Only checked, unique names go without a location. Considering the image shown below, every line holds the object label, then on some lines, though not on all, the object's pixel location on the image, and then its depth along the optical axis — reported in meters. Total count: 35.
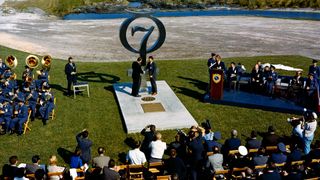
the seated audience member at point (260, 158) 11.23
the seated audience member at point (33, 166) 10.90
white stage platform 16.45
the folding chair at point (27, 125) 15.94
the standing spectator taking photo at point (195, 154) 11.42
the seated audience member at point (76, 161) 11.79
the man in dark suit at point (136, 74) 19.52
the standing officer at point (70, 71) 20.11
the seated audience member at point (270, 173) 9.84
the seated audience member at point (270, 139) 12.71
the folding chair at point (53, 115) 17.66
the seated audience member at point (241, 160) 11.51
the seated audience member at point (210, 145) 12.18
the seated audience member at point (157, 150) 12.02
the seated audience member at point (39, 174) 9.70
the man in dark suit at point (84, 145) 12.62
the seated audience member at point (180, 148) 12.21
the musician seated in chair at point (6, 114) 15.65
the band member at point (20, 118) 15.72
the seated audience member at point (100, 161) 11.20
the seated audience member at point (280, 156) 11.27
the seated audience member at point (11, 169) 10.64
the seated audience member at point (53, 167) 10.95
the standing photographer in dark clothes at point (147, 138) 12.81
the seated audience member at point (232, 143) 12.31
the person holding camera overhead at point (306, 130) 13.46
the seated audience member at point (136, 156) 11.55
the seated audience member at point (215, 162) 11.08
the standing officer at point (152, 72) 19.77
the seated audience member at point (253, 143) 12.36
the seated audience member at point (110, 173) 10.09
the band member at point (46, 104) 17.11
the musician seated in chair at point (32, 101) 17.03
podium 18.97
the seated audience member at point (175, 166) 10.66
